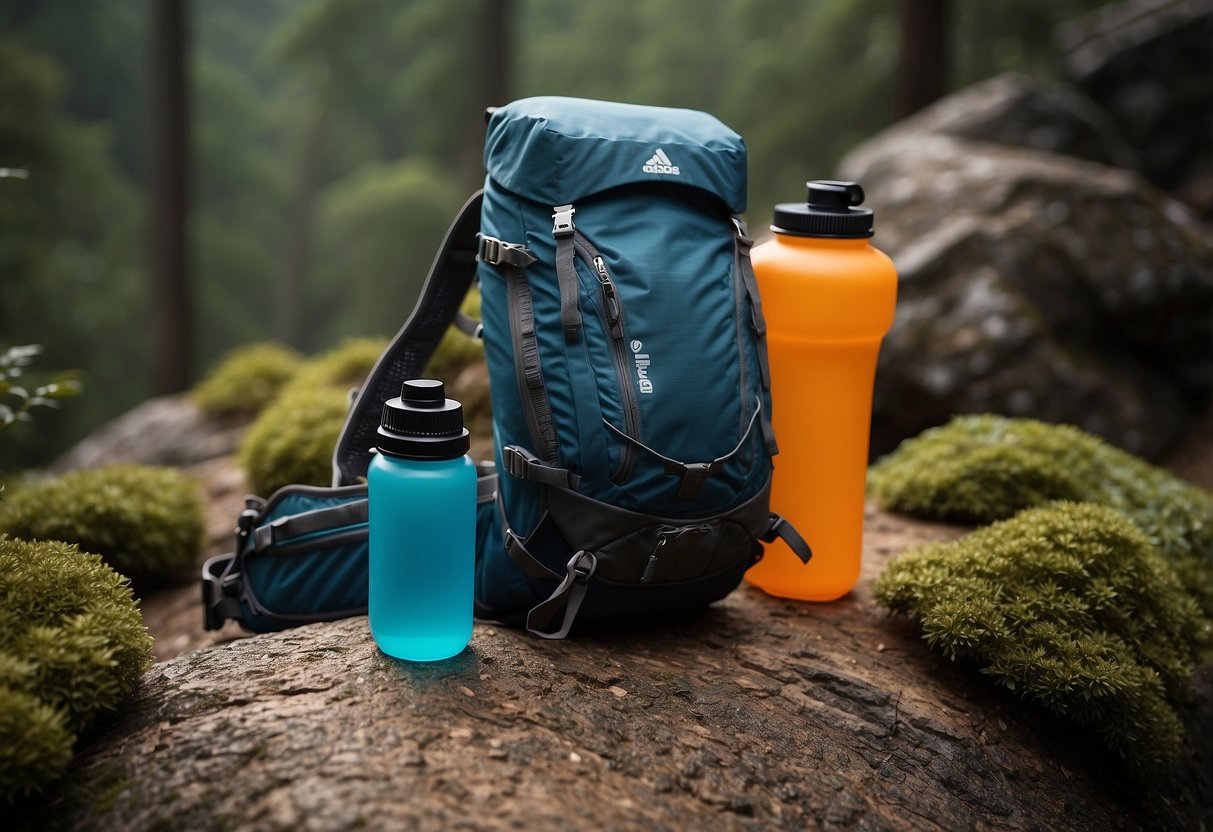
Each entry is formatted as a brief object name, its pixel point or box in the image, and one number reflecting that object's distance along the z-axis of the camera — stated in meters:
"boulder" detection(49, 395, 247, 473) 6.19
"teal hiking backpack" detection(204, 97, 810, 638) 2.53
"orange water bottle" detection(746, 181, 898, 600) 2.98
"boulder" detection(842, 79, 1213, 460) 5.30
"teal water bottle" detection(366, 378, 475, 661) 2.31
